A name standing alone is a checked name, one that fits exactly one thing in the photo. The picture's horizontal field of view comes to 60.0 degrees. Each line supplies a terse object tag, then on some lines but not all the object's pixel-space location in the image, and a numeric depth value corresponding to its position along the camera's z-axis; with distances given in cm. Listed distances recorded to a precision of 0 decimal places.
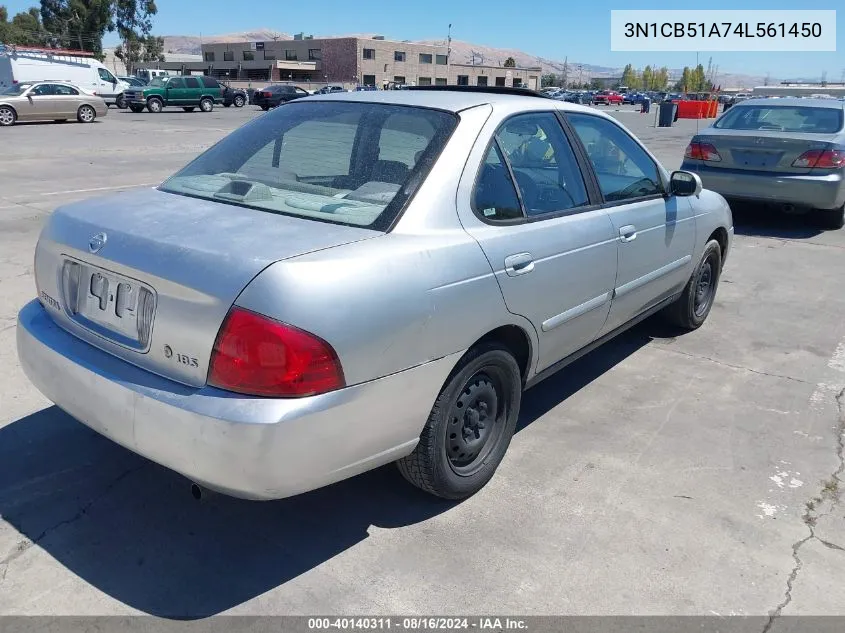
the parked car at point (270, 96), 4144
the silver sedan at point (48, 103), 2356
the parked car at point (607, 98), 7881
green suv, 3328
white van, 3188
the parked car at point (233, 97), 4203
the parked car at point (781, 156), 845
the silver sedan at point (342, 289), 237
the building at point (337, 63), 9344
